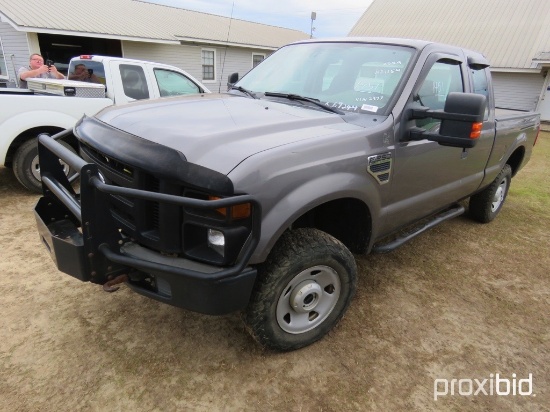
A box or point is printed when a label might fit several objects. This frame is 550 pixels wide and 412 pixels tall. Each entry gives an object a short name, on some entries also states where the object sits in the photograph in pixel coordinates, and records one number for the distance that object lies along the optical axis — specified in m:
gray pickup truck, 1.96
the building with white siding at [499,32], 17.72
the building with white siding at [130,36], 12.65
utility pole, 25.73
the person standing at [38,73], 7.41
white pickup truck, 4.62
